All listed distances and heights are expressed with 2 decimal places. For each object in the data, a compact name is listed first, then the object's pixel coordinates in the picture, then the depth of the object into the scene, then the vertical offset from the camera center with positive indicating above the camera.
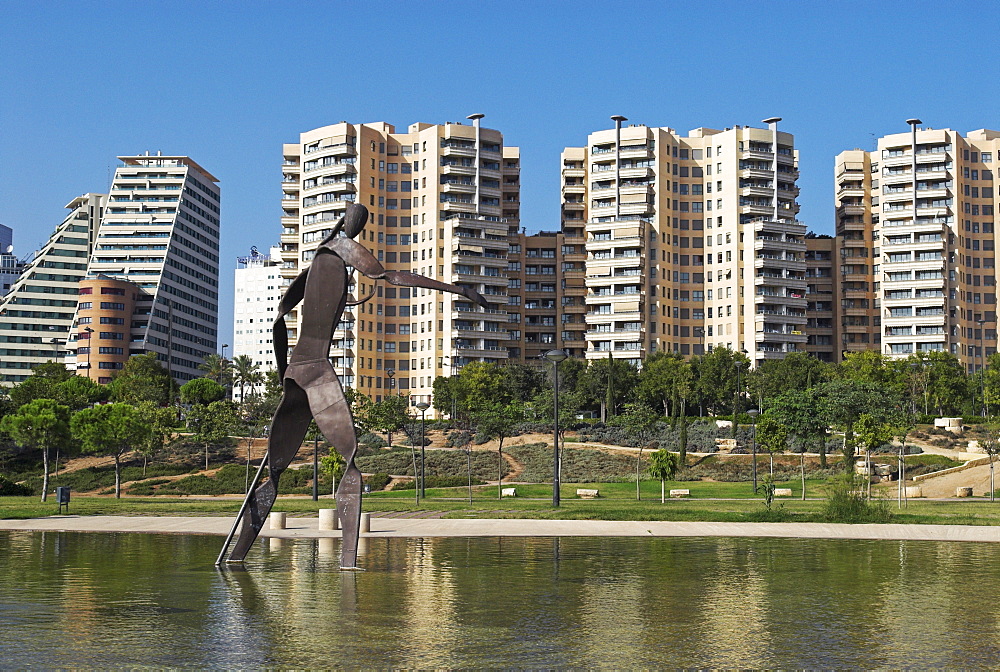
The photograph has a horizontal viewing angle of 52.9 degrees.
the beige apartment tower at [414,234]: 138.48 +25.40
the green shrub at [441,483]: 65.34 -4.51
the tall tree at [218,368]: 144.62 +6.77
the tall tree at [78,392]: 105.88 +2.40
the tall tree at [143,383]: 111.88 +3.69
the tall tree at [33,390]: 103.62 +2.45
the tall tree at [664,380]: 112.88 +3.92
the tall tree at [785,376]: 111.31 +4.36
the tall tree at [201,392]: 122.75 +2.70
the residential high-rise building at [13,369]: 198.25 +8.79
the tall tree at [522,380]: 117.12 +4.04
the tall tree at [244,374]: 130.38 +5.31
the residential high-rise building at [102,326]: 182.12 +16.06
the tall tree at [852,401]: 72.12 +0.99
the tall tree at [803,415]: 62.03 -0.03
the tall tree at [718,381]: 114.44 +3.83
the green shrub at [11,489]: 57.97 -4.41
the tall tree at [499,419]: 62.78 -0.31
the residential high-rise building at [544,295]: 148.75 +17.86
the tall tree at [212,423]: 77.88 -0.72
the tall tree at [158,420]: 79.11 -0.57
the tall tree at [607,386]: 115.94 +3.32
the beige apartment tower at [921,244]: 140.62 +24.74
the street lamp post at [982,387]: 105.80 +3.13
